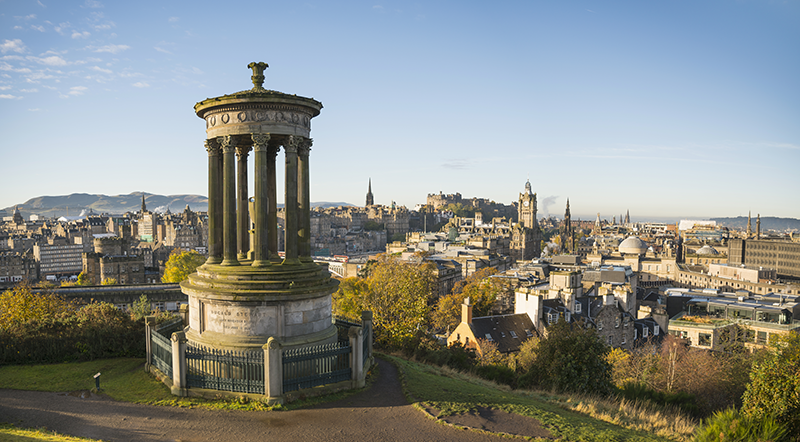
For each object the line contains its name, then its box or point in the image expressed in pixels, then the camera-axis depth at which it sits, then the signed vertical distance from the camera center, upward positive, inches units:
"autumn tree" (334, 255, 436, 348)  1284.4 -288.5
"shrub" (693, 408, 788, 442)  463.5 -211.1
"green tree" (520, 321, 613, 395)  832.9 -267.8
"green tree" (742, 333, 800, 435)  521.7 -197.6
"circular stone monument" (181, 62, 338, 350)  629.0 -46.6
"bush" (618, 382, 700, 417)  763.4 -294.5
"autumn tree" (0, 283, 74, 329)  1241.9 -237.9
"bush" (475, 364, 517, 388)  866.1 -287.2
